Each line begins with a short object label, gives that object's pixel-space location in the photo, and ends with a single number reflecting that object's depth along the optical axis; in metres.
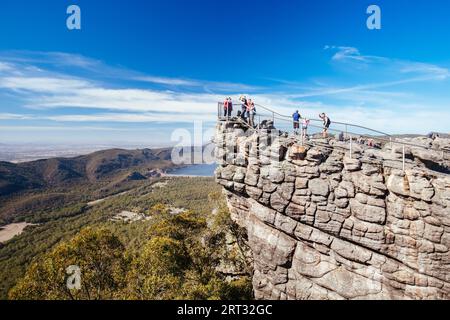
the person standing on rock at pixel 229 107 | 26.13
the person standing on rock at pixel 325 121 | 22.62
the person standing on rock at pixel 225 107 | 26.20
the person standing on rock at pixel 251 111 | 25.39
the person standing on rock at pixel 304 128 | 20.71
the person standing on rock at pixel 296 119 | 22.41
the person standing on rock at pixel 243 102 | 25.67
